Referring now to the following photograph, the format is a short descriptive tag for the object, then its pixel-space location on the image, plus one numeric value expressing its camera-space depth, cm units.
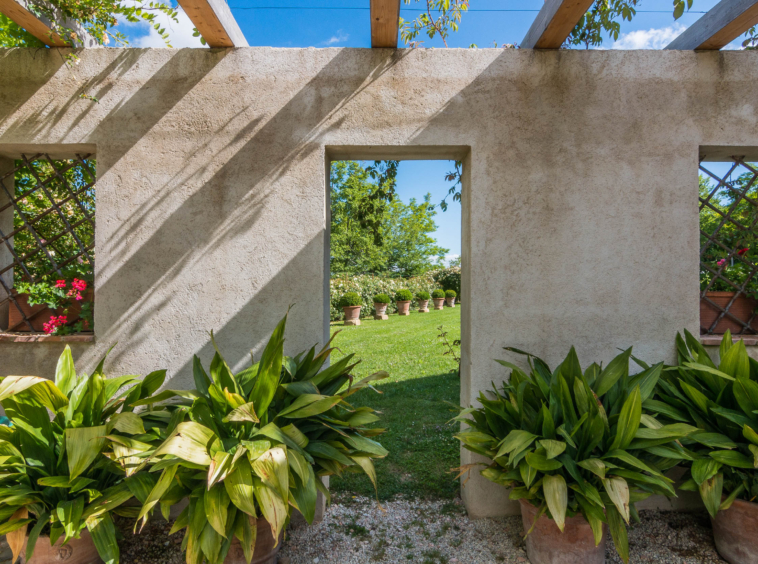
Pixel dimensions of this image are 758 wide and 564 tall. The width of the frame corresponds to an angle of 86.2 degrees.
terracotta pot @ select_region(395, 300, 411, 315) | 1336
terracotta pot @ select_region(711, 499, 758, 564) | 183
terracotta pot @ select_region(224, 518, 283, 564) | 175
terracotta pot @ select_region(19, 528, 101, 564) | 172
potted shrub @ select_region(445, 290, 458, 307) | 1593
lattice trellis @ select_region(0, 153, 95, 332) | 243
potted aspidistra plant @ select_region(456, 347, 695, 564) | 168
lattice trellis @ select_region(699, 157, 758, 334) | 246
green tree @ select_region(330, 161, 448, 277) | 1864
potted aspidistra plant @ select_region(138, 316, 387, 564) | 149
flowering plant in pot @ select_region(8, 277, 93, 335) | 232
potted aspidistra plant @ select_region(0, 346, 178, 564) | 163
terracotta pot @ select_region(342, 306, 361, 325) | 1102
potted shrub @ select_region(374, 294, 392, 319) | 1212
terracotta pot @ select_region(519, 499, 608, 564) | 182
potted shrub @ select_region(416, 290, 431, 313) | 1445
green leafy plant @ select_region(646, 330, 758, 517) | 180
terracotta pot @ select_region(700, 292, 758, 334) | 248
